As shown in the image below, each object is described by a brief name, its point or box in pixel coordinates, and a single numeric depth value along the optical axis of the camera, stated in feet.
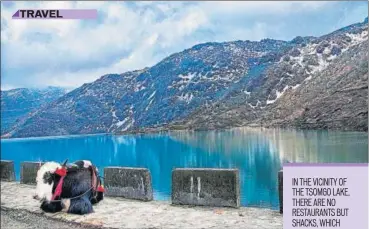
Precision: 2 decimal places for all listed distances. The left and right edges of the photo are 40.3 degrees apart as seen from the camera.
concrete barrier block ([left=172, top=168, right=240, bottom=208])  31.86
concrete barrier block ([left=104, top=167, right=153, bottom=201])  36.01
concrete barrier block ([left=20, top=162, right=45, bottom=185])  48.19
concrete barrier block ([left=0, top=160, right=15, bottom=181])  52.90
